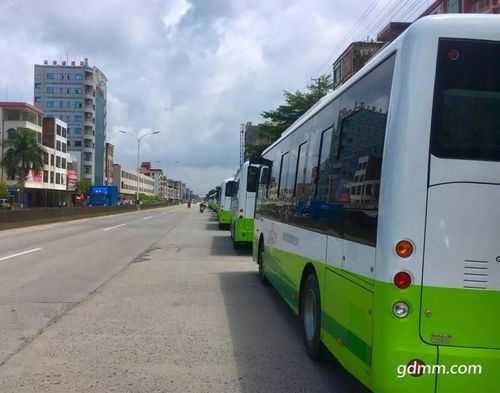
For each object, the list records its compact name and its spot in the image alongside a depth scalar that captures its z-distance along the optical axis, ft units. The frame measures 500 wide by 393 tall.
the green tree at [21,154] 288.51
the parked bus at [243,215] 61.87
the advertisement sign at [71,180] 386.28
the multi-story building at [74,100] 443.73
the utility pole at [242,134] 341.47
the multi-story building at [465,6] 111.53
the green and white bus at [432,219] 13.35
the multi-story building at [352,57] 132.46
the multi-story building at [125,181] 557.33
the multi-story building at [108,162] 489.17
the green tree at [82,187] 397.60
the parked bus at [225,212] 102.22
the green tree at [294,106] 117.19
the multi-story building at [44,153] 308.40
